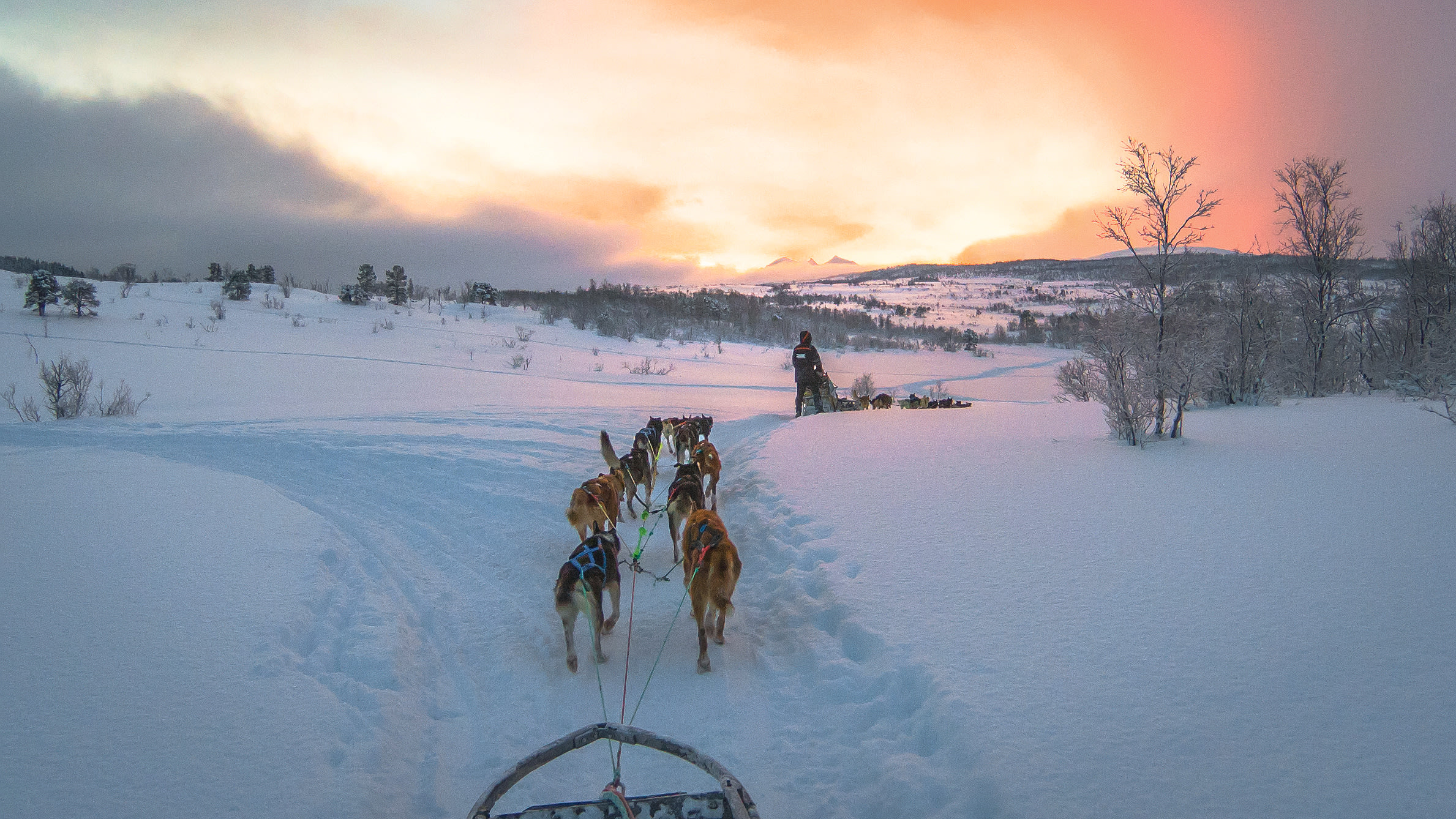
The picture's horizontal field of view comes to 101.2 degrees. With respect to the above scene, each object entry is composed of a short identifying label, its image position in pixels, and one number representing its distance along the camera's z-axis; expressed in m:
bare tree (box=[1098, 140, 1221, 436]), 7.48
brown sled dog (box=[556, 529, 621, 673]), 3.90
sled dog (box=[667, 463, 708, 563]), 5.66
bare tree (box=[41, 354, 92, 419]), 10.98
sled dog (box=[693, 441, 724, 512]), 6.96
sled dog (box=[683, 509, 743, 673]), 3.95
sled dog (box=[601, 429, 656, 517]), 7.04
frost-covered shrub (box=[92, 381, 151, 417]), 11.34
